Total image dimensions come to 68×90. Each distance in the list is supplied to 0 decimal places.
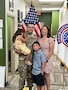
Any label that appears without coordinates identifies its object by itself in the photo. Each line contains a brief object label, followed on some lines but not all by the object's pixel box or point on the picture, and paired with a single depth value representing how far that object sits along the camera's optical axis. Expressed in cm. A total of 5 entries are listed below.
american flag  236
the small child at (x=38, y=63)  215
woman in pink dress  221
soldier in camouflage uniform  217
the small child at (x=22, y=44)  213
